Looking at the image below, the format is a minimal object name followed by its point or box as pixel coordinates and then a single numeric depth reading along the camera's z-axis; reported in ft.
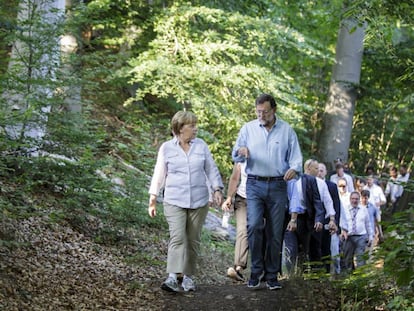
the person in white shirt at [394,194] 70.03
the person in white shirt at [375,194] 54.42
